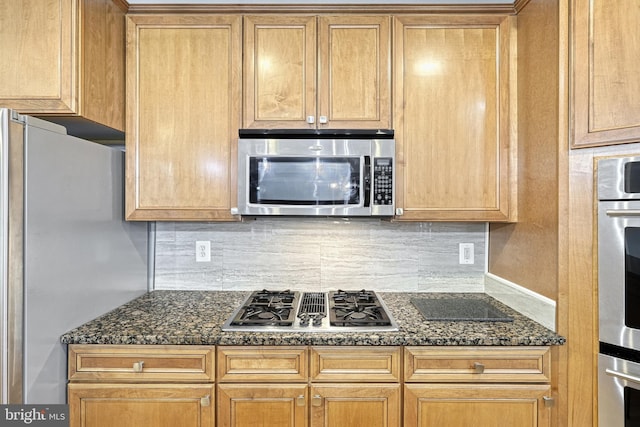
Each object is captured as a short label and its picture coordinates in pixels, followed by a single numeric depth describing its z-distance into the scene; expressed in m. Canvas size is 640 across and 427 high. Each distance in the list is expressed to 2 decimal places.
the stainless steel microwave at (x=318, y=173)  1.70
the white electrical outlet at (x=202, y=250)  2.09
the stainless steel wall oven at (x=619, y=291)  1.25
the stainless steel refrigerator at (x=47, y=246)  1.18
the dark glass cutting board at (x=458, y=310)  1.58
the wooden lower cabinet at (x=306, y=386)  1.40
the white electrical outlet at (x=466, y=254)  2.09
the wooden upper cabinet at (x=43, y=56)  1.43
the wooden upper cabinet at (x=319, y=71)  1.72
